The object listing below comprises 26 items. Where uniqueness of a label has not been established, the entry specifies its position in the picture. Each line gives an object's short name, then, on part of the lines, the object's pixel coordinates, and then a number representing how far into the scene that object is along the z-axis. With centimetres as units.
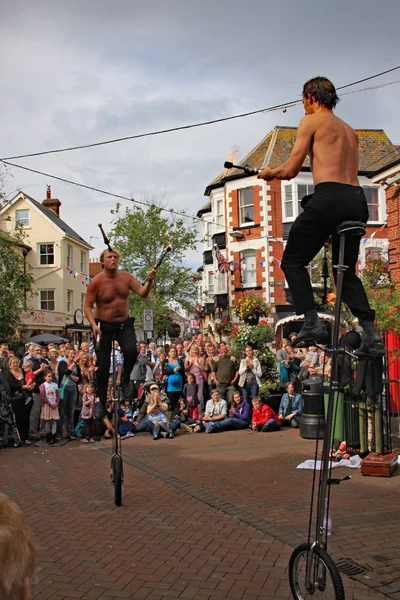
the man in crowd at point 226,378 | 1323
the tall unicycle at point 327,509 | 330
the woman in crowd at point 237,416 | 1258
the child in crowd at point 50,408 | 1140
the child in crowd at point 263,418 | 1218
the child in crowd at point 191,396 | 1317
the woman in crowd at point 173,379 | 1334
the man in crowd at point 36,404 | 1150
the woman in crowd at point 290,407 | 1271
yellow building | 3841
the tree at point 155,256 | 3266
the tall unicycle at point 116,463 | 637
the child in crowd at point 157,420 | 1188
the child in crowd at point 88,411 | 1183
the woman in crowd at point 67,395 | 1188
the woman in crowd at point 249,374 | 1311
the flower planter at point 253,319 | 2483
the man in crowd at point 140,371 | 1372
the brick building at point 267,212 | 2761
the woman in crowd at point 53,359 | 1248
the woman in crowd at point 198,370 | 1333
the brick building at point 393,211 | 1714
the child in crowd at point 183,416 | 1275
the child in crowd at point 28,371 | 1162
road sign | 1797
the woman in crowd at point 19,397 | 1123
